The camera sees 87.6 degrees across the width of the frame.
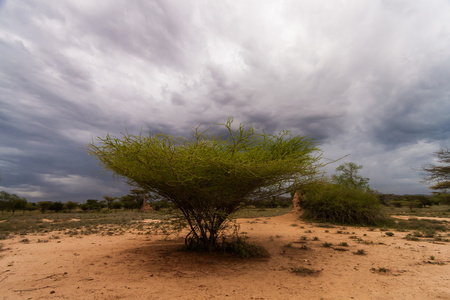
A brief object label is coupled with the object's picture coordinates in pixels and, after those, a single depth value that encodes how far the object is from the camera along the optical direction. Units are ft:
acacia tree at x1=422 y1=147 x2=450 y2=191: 78.23
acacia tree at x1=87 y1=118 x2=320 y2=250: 20.01
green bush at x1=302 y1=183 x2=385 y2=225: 54.13
